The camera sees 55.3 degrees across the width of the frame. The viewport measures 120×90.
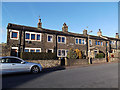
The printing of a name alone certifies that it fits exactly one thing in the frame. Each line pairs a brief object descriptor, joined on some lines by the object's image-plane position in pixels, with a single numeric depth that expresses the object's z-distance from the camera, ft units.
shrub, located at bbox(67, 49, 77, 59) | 63.10
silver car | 28.66
